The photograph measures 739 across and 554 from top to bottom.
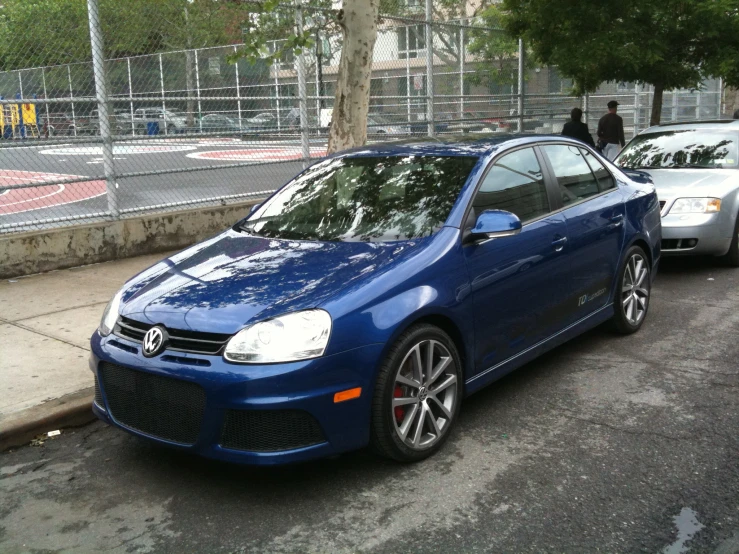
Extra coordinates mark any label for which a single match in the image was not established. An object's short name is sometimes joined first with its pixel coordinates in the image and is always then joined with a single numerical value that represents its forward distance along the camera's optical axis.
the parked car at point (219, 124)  10.10
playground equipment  8.28
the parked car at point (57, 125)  8.42
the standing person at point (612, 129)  15.91
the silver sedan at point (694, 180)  8.44
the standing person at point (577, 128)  14.34
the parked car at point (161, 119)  9.32
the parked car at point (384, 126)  13.08
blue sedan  3.74
